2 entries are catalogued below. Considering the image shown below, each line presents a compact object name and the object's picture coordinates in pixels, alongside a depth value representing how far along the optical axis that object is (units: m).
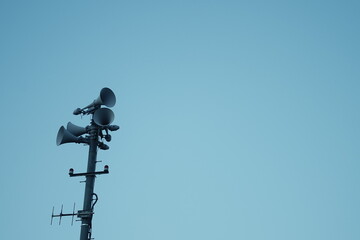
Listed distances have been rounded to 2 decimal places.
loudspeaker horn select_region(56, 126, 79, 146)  20.84
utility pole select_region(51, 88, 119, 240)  19.38
